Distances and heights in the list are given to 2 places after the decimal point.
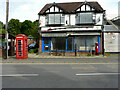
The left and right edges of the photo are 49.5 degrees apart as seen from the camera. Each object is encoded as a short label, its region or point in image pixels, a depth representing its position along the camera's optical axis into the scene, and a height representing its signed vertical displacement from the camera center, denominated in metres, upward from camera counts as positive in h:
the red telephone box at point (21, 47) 14.92 -0.25
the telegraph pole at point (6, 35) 14.97 +1.09
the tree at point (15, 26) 57.15 +8.86
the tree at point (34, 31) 28.96 +3.19
